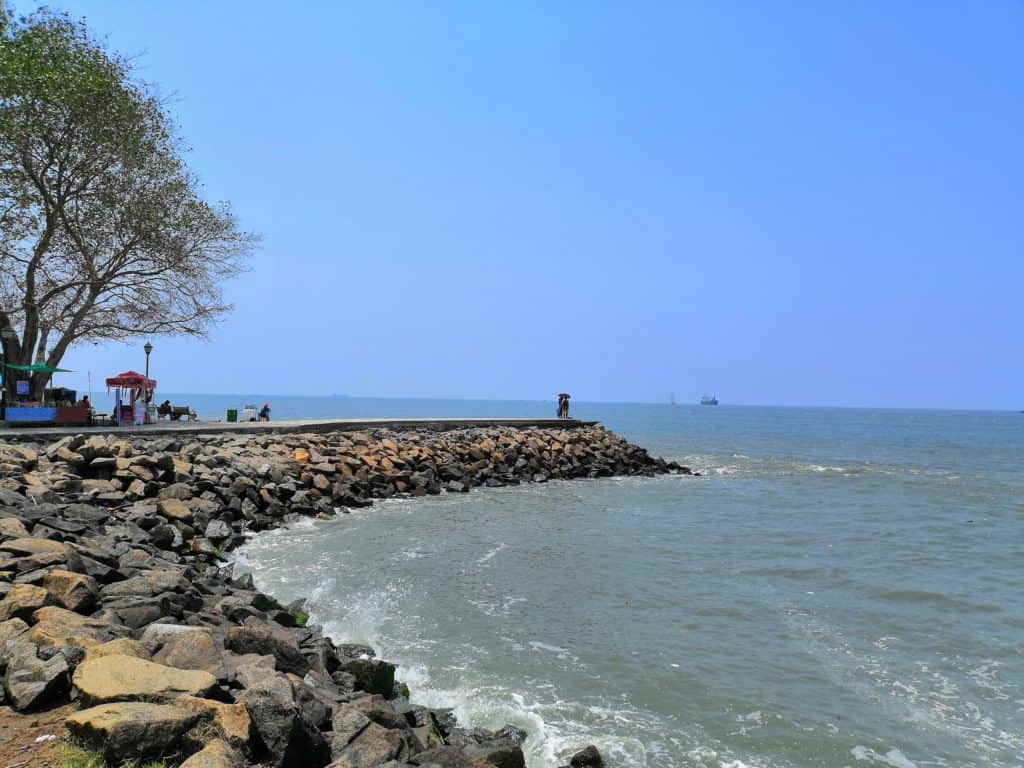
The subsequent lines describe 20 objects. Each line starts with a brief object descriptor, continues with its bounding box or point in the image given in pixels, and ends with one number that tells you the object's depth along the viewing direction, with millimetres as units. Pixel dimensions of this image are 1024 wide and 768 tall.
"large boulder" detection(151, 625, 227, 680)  5141
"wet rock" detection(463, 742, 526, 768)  5267
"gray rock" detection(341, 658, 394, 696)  6352
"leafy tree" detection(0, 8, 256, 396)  22234
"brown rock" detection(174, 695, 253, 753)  4016
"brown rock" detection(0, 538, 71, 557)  7383
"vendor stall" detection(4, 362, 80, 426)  21850
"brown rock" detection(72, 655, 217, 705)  4199
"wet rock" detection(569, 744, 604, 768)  5738
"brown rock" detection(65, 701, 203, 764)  3697
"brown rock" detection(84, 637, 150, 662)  4852
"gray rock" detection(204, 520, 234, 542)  12969
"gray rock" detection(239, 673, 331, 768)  4066
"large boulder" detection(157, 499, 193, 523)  12759
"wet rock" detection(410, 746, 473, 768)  4574
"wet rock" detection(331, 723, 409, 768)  4344
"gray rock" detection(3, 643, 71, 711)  4352
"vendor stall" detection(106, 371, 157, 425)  25066
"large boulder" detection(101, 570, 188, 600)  7039
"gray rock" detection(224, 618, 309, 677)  5801
